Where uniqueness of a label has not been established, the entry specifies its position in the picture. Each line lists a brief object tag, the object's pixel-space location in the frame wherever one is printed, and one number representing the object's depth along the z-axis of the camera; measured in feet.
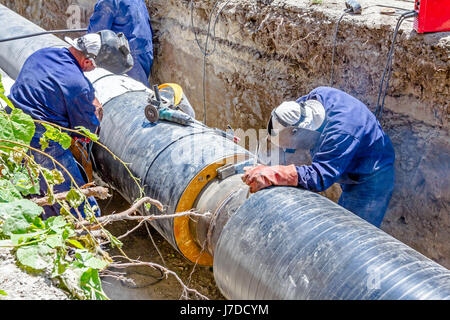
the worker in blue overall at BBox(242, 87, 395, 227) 9.79
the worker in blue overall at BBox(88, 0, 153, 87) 19.62
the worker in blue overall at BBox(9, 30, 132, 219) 12.32
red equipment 11.39
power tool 12.48
